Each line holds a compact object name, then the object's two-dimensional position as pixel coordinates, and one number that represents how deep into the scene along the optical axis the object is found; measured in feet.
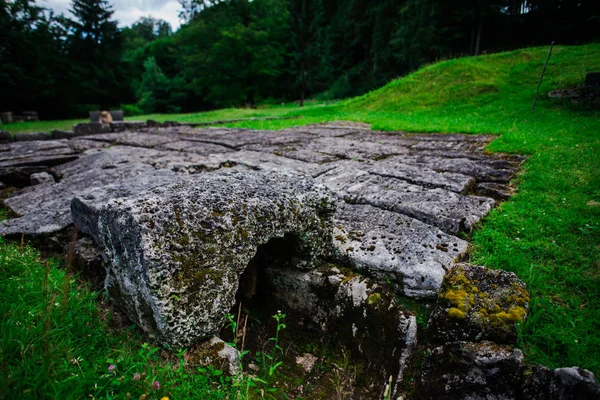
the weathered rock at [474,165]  11.89
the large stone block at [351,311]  5.62
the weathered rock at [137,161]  13.51
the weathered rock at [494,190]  10.34
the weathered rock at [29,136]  28.12
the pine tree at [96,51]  115.55
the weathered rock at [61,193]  9.43
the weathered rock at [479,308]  5.06
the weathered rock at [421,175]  10.74
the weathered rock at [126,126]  34.53
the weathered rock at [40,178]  14.25
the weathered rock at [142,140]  20.68
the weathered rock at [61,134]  29.78
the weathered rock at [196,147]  17.62
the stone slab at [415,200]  8.51
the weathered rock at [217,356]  5.26
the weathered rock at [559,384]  3.96
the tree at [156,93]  126.11
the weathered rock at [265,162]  13.17
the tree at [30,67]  77.15
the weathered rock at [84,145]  20.02
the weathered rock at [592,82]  26.21
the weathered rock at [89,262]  8.01
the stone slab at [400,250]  6.44
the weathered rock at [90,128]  31.47
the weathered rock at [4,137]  25.52
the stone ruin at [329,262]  4.99
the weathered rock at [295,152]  14.93
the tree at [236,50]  113.60
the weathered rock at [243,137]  20.13
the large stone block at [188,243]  5.10
